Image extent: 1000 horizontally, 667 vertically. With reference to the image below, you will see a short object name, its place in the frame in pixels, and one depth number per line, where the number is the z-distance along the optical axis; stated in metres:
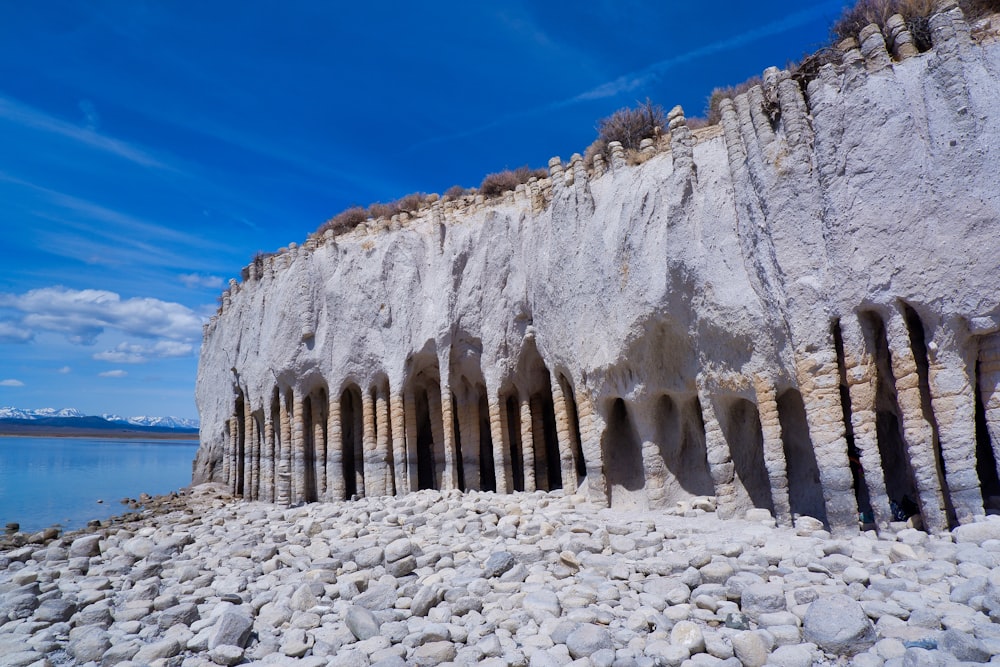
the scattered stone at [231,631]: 6.73
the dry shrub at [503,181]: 19.84
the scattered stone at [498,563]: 8.28
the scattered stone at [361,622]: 6.69
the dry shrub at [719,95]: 13.53
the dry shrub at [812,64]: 10.41
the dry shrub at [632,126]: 15.75
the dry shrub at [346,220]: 23.66
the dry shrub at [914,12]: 9.75
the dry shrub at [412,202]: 22.38
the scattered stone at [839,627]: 5.30
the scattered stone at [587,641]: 5.72
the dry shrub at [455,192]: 20.92
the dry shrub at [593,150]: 16.12
